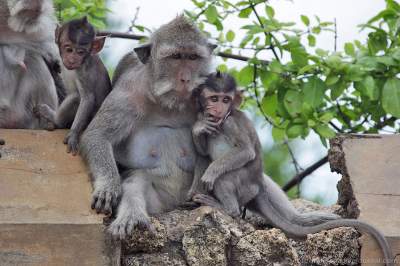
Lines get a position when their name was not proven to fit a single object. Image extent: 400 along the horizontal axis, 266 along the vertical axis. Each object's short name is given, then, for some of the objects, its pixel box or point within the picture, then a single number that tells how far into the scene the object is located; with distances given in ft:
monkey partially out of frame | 47.83
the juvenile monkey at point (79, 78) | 44.06
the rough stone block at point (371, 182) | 39.86
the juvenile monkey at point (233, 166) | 42.80
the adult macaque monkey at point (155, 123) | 42.88
